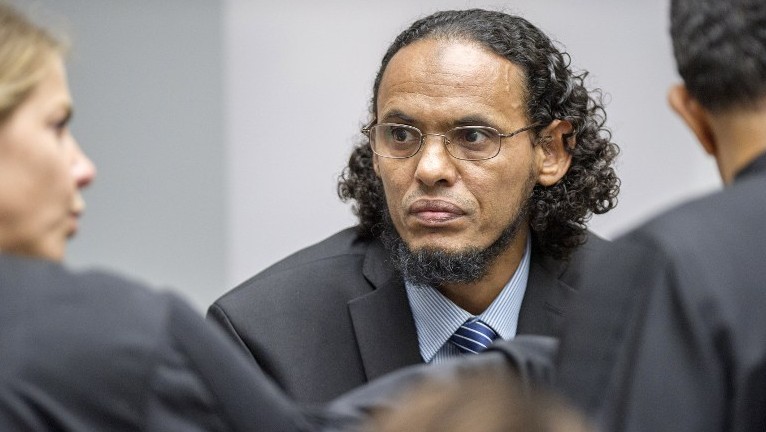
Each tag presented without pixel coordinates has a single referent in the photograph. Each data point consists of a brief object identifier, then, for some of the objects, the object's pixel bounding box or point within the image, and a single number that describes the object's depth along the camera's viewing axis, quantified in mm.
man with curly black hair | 4134
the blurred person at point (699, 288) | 3671
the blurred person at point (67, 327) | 3649
